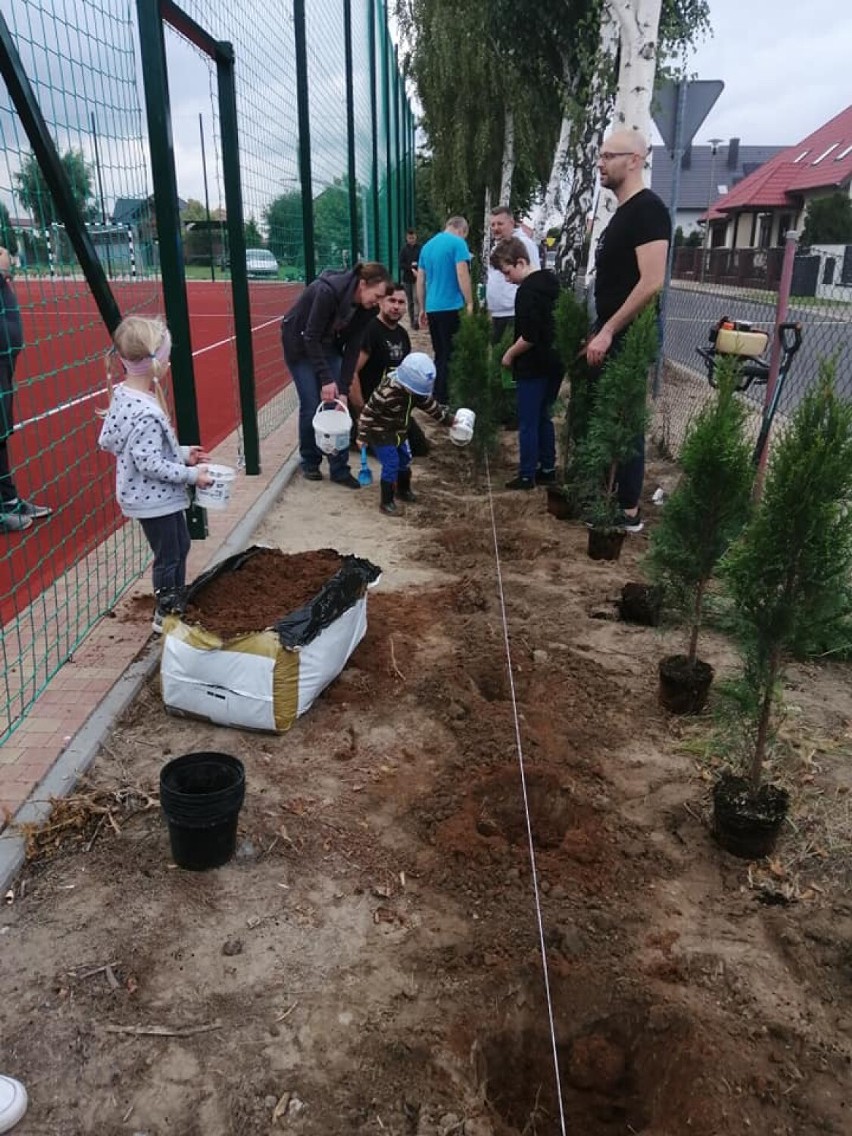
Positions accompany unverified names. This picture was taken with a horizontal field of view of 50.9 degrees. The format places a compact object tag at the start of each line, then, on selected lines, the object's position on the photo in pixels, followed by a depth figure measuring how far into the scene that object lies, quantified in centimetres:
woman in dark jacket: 639
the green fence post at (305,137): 812
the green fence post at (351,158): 1170
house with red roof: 3891
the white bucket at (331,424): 633
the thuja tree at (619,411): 524
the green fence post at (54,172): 337
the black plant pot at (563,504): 628
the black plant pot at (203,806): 265
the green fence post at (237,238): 621
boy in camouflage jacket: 585
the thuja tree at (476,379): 742
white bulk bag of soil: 341
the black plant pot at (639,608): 452
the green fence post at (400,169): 2135
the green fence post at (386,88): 1739
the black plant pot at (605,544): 546
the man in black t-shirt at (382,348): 639
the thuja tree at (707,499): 351
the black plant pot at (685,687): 370
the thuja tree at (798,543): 266
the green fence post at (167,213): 466
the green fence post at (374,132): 1454
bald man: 529
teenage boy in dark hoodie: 645
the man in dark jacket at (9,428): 479
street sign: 822
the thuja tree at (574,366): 616
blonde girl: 370
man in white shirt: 920
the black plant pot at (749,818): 282
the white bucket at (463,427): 562
